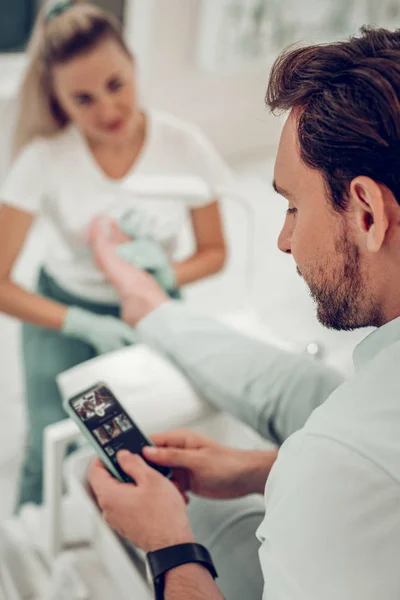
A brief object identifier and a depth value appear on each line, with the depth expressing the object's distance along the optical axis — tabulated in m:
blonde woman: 1.25
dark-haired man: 0.55
